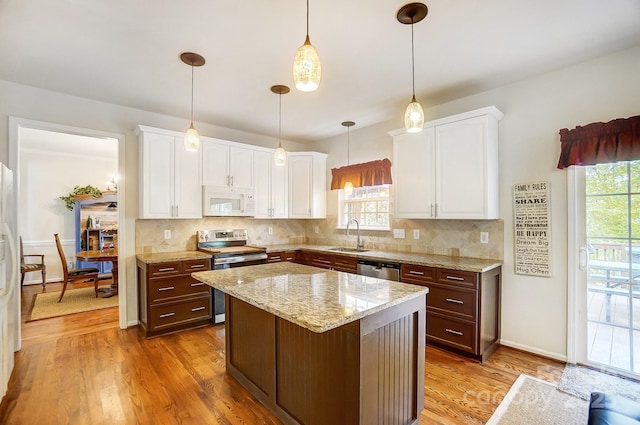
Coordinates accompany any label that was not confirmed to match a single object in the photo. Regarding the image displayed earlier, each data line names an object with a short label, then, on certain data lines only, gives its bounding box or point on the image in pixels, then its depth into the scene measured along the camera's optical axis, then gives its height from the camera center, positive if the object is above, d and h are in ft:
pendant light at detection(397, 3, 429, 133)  6.12 +2.24
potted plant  20.44 +1.28
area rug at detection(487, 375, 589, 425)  6.35 -4.36
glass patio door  7.88 -1.44
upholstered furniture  4.17 -2.90
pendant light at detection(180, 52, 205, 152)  8.05 +2.10
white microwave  12.74 +0.52
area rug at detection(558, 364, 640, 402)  7.22 -4.29
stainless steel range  12.10 -1.57
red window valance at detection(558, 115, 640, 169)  7.56 +1.86
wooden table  15.10 -2.28
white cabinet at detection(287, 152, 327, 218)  15.62 +1.47
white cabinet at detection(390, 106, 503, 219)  9.53 +1.54
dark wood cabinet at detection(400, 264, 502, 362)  8.80 -2.92
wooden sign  9.08 -0.47
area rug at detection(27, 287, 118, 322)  13.52 -4.47
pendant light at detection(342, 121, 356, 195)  13.94 +1.34
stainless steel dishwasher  10.71 -2.07
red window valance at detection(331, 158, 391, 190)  13.30 +1.84
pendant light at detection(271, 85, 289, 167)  9.21 +4.19
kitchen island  4.87 -2.51
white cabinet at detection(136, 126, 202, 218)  11.43 +1.47
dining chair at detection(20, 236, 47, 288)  16.51 -3.00
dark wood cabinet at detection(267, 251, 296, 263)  13.87 -2.03
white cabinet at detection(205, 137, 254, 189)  12.89 +2.20
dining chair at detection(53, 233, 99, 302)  15.46 -3.13
